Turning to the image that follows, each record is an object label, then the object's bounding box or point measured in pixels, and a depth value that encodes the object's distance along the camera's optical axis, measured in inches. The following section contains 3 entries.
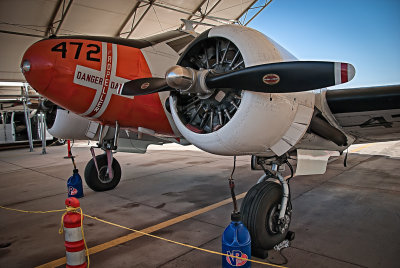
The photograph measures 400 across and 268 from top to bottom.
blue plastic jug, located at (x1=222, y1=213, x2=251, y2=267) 100.7
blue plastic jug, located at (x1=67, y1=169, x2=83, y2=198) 218.0
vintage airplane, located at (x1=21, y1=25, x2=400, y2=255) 112.2
